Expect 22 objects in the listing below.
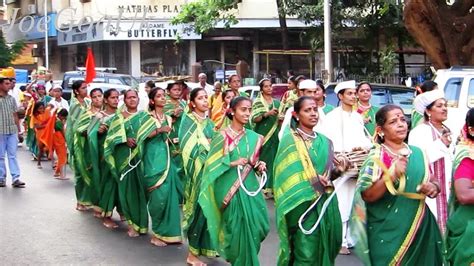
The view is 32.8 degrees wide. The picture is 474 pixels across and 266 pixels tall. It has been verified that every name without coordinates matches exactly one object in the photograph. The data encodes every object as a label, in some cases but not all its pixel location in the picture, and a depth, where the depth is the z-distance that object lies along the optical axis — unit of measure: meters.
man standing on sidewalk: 12.24
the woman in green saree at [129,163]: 8.64
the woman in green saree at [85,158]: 9.95
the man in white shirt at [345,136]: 7.54
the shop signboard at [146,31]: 31.53
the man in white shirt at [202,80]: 15.76
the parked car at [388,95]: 12.75
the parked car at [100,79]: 22.74
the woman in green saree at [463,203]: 4.42
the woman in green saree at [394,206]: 4.65
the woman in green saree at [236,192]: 6.09
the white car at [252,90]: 16.39
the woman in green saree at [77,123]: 10.38
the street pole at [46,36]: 36.38
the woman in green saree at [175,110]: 9.38
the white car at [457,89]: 10.70
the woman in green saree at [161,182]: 7.97
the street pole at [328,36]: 20.61
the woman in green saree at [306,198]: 5.48
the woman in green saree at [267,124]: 10.93
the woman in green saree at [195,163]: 7.16
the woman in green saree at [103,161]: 9.28
